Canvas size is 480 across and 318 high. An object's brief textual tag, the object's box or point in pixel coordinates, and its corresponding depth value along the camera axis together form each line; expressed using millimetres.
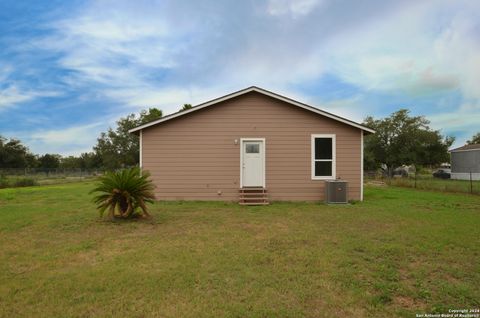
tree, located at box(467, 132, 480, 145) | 51109
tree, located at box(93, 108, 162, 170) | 39531
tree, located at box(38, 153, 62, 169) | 52641
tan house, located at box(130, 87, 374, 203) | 10570
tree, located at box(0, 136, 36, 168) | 39594
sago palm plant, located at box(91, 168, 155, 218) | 6863
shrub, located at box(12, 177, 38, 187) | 22219
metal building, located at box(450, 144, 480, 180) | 26984
